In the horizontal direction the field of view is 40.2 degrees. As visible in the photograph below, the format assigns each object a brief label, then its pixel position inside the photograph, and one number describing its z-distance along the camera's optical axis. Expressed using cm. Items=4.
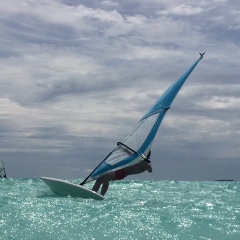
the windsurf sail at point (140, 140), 1112
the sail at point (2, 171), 4646
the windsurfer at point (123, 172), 1112
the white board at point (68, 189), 1028
